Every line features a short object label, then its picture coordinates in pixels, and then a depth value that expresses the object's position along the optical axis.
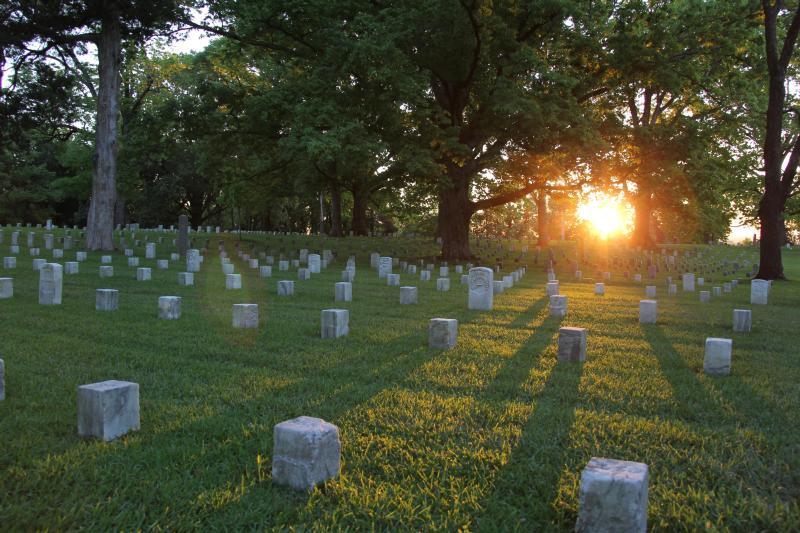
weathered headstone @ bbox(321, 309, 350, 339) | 6.72
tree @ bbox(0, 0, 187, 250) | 17.66
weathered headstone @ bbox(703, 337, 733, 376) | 5.48
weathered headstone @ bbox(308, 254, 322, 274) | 16.59
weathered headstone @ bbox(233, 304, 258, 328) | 7.23
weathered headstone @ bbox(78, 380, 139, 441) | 3.37
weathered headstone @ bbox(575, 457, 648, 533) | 2.42
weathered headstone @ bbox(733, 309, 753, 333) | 8.14
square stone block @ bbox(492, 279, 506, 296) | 13.22
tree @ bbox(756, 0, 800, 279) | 16.55
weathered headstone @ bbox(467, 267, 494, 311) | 9.95
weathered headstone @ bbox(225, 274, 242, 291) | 11.71
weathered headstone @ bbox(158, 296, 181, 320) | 7.69
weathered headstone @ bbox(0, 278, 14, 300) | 8.97
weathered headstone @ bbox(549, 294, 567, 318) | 9.39
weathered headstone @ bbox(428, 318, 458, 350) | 6.31
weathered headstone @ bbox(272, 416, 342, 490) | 2.85
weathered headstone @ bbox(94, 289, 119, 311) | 8.22
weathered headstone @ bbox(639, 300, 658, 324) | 8.77
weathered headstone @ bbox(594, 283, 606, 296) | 13.40
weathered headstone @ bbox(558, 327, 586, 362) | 5.83
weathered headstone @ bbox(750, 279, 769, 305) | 12.50
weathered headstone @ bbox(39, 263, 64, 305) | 8.45
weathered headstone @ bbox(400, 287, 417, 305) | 10.19
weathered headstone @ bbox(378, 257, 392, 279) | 15.89
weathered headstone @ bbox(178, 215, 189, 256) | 20.86
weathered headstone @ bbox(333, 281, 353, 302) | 10.26
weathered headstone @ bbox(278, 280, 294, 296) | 11.01
